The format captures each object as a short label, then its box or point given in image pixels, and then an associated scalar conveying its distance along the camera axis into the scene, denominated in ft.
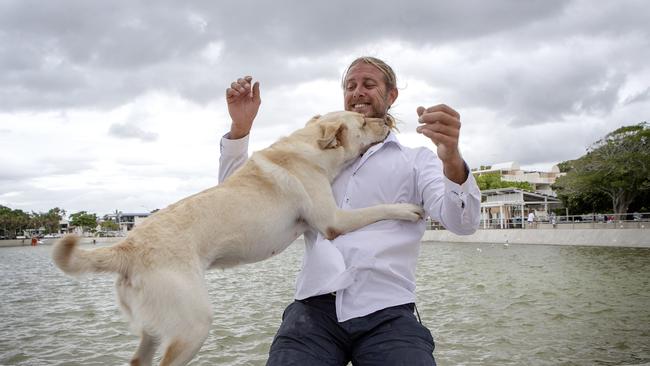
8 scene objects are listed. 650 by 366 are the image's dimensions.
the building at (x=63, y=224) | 530.14
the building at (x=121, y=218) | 464.28
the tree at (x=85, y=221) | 509.35
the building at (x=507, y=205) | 208.56
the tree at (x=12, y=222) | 439.22
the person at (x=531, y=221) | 185.02
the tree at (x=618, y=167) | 161.89
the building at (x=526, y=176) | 421.59
